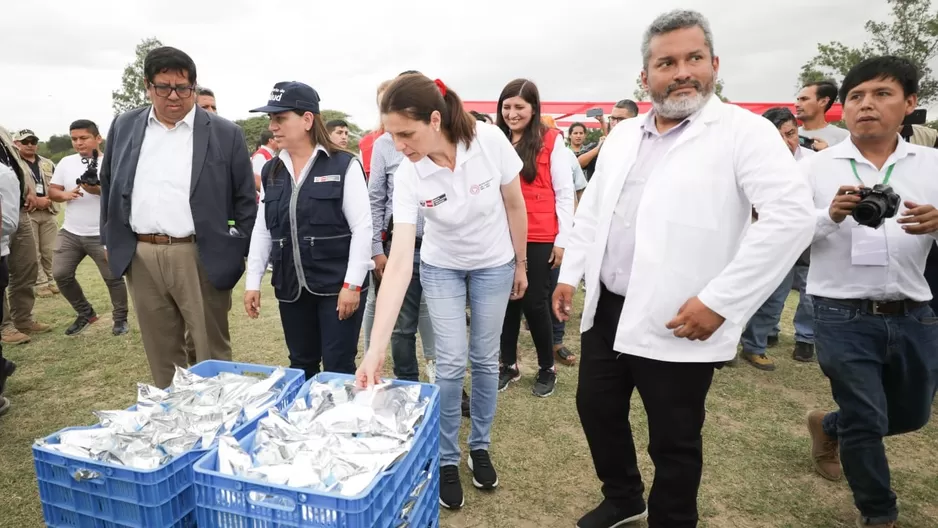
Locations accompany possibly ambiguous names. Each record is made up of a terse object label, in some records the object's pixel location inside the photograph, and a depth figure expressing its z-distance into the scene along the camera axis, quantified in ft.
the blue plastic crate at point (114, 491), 4.58
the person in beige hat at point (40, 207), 17.85
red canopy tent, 38.65
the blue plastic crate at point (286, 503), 4.11
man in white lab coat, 5.13
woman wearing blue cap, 8.35
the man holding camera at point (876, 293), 7.02
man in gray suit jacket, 8.98
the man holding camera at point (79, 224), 16.11
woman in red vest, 11.09
